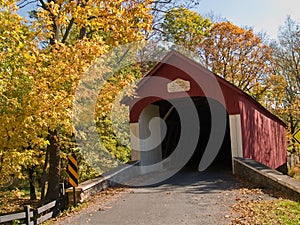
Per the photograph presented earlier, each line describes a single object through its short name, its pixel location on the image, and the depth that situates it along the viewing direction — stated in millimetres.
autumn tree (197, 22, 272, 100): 28750
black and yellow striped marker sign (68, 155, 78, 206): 7789
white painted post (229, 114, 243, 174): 11398
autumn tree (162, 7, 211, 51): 18250
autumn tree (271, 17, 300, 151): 30703
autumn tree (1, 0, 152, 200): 7254
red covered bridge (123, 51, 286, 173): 11578
